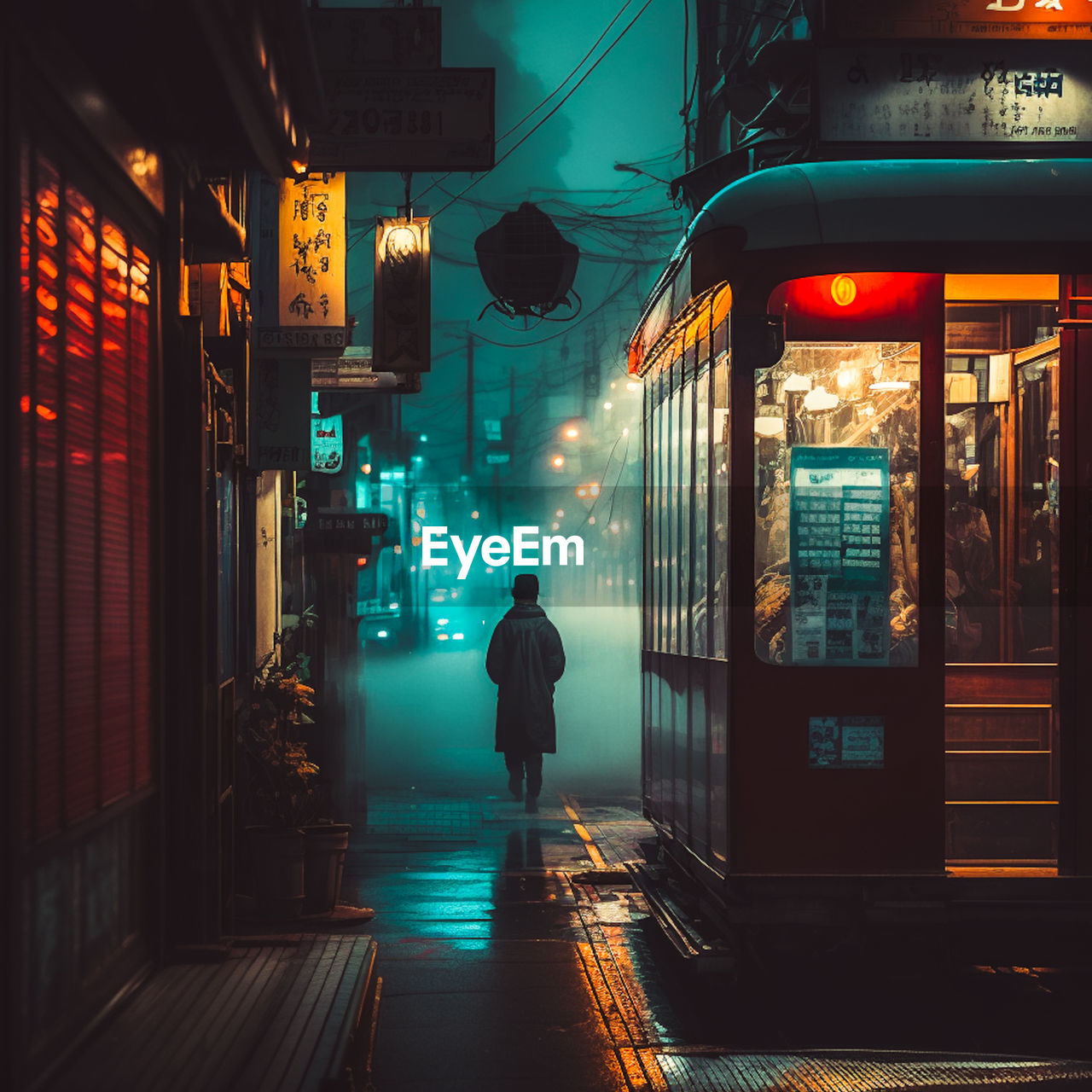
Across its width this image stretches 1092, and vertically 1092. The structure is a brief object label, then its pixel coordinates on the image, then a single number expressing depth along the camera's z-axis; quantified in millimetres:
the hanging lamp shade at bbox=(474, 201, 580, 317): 16891
